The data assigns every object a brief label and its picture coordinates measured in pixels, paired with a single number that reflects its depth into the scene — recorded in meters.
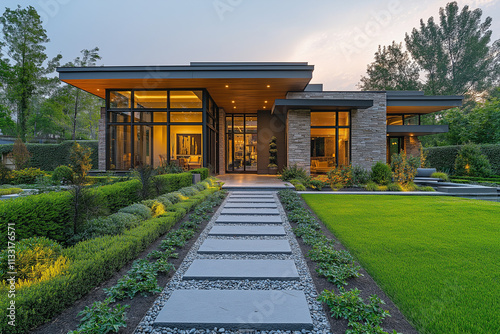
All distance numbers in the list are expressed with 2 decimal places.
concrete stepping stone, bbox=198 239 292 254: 3.21
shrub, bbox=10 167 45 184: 9.35
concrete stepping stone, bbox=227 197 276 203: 6.74
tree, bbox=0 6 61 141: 17.86
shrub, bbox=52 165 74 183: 7.94
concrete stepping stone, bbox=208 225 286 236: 3.95
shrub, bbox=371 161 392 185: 9.27
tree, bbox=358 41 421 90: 24.67
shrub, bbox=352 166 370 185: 9.63
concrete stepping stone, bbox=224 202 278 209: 6.09
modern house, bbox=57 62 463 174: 9.70
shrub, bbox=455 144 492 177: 12.44
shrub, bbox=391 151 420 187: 9.05
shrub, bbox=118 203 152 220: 4.06
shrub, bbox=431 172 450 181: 10.99
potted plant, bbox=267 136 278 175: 15.23
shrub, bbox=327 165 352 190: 9.34
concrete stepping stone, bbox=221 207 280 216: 5.36
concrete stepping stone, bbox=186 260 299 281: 2.49
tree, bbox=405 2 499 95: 21.59
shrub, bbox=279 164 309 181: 10.61
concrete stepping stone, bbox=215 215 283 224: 4.69
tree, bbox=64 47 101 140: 22.72
